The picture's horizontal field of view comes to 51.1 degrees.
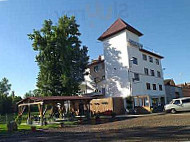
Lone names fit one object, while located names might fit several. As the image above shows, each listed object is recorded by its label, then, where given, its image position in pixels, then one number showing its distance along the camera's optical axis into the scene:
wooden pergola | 21.81
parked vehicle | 24.33
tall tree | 36.25
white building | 34.94
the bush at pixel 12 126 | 18.12
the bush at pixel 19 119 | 25.21
